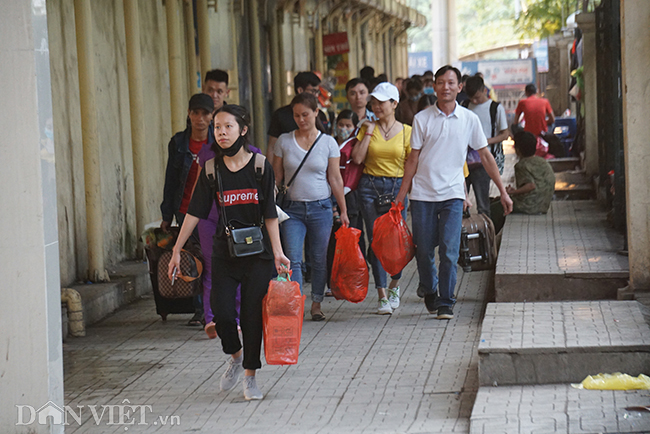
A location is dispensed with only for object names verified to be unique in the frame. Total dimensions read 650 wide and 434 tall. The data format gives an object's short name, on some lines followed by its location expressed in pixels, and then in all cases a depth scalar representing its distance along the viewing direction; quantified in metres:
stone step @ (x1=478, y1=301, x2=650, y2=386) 10.67
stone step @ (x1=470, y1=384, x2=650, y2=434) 9.18
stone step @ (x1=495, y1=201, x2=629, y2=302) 15.05
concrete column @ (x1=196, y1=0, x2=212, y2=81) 24.78
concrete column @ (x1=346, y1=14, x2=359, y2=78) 42.26
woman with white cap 15.76
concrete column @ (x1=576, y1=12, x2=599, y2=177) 30.03
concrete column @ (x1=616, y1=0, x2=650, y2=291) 13.95
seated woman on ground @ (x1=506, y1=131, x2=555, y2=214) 22.02
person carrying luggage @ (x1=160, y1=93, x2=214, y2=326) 14.68
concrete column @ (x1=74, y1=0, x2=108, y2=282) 17.30
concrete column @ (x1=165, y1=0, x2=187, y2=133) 22.34
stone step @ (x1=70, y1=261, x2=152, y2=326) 16.36
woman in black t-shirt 11.13
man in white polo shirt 14.64
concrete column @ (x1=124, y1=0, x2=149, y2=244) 19.73
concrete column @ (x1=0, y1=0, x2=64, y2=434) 9.47
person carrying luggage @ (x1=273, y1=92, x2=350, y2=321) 14.88
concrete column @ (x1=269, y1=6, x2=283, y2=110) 32.28
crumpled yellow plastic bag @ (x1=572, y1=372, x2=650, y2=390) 10.27
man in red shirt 40.06
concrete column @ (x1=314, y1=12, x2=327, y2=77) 36.50
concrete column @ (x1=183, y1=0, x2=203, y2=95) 24.52
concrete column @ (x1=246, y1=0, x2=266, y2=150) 29.83
